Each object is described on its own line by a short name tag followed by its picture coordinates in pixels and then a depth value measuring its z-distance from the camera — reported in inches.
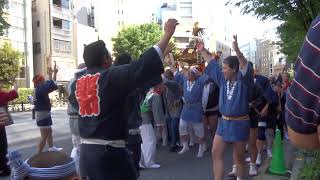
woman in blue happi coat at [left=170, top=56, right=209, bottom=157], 291.9
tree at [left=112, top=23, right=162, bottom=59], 1618.7
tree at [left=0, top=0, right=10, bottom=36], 494.5
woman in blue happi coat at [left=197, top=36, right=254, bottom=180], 172.8
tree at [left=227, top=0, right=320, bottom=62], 249.3
